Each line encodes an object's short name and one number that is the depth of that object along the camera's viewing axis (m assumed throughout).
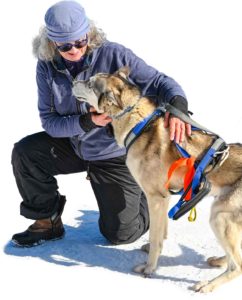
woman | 4.30
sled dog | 3.75
